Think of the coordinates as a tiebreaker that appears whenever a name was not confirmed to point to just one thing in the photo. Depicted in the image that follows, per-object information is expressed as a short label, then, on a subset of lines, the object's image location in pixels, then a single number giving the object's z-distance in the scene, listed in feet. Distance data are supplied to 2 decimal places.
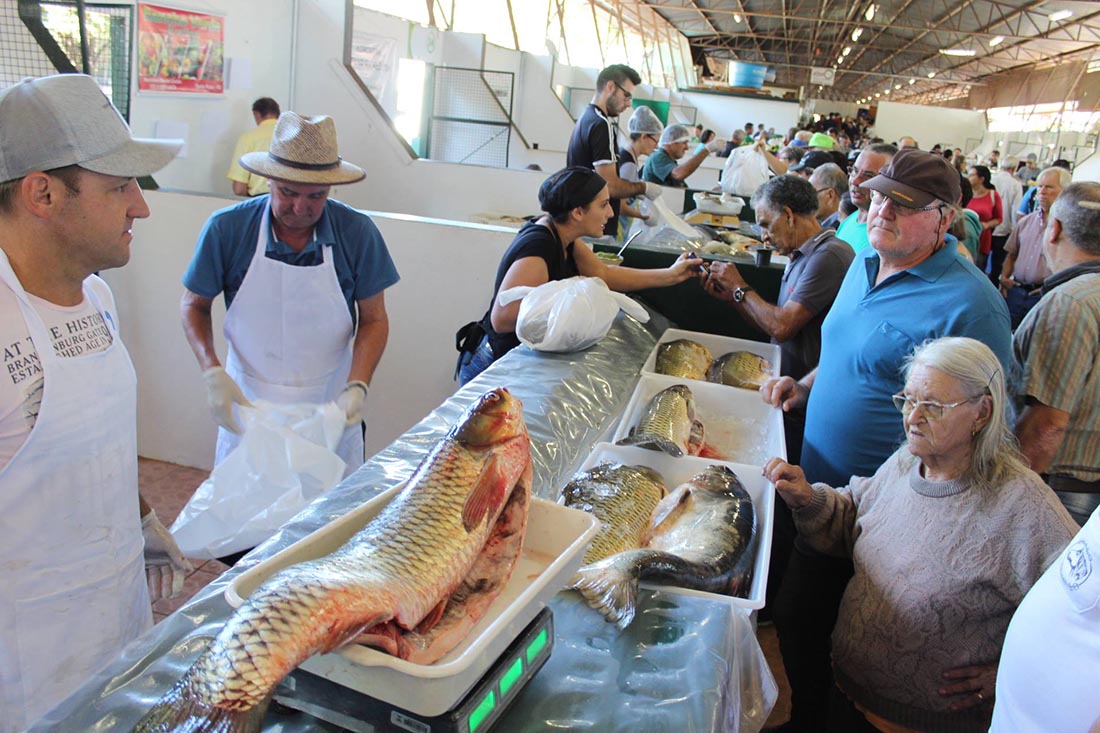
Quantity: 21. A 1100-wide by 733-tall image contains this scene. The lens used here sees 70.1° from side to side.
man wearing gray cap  5.40
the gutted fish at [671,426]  7.13
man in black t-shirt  17.60
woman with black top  9.93
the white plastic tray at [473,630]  2.92
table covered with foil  3.70
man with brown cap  7.73
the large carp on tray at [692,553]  4.57
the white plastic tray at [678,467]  6.74
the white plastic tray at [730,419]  8.36
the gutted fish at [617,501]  5.54
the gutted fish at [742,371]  9.95
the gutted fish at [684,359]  9.97
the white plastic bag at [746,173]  28.19
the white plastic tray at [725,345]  11.41
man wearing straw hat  9.08
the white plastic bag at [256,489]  7.60
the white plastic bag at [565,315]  8.87
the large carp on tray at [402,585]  2.57
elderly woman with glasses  5.95
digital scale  3.10
